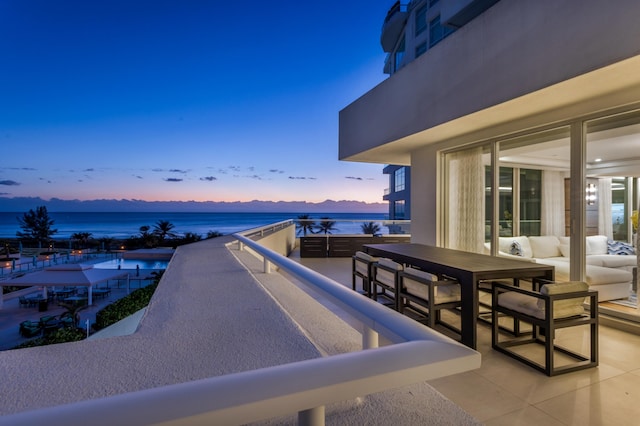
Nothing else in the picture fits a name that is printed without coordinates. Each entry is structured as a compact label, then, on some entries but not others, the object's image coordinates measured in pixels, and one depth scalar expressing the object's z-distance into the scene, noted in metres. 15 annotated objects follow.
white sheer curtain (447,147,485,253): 5.57
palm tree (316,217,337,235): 9.86
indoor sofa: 3.87
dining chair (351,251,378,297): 4.39
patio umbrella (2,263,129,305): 8.34
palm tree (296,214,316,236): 9.91
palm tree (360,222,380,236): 9.83
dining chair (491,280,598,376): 2.56
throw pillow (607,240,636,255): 4.08
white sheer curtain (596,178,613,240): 4.13
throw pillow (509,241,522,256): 5.02
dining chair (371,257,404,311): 3.65
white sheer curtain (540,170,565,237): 4.53
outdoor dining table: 2.96
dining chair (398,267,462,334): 3.14
